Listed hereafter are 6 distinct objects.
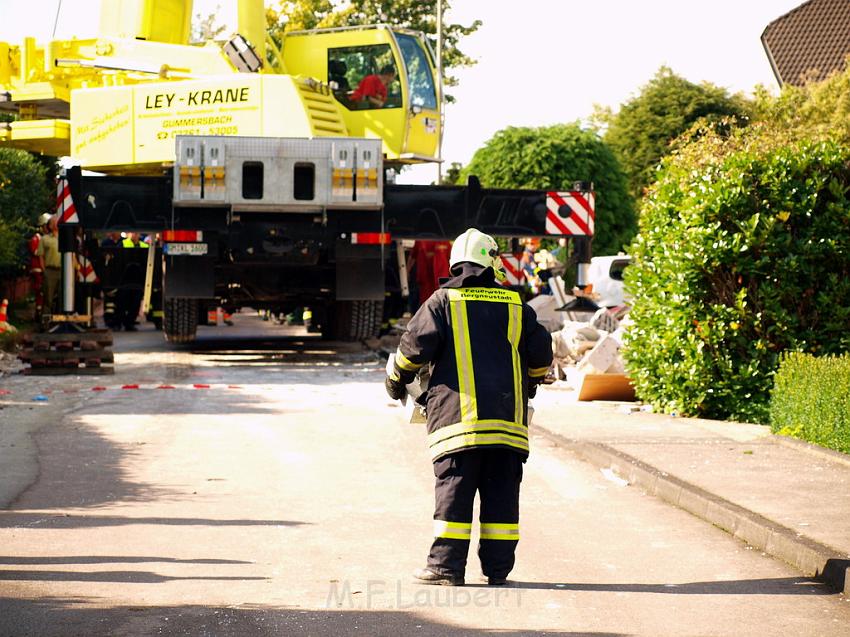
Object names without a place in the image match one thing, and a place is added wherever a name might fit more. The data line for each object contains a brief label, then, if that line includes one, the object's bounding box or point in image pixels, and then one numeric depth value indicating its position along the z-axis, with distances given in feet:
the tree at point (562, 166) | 136.15
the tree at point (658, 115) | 176.24
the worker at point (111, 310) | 93.40
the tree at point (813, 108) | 121.20
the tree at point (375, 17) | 133.49
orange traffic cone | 71.92
